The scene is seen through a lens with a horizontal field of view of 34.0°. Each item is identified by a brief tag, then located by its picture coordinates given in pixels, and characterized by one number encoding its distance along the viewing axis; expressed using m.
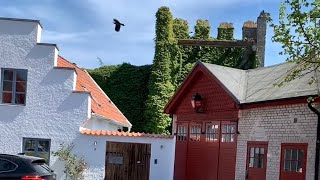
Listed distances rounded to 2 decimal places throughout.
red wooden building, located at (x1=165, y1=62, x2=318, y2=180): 14.66
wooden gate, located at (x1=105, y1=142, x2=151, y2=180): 20.39
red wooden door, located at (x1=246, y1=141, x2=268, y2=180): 16.12
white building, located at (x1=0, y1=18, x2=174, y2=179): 20.06
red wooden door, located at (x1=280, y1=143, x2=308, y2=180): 14.19
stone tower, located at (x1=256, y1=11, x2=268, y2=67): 31.53
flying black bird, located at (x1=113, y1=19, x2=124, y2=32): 25.88
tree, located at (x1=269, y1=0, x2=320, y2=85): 10.70
